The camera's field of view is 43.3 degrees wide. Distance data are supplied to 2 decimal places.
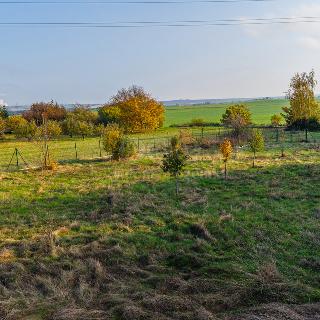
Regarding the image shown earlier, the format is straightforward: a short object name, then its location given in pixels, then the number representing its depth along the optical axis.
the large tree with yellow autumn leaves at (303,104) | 51.94
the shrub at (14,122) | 65.06
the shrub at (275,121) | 66.12
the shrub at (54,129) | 56.81
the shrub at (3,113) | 73.26
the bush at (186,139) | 39.92
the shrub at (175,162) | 20.09
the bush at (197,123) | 75.12
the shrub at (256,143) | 27.02
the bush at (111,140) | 29.80
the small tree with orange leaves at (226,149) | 23.34
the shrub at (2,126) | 61.47
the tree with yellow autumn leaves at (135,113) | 67.94
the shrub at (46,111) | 76.19
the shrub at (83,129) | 60.78
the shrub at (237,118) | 41.72
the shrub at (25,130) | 56.59
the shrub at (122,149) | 29.81
